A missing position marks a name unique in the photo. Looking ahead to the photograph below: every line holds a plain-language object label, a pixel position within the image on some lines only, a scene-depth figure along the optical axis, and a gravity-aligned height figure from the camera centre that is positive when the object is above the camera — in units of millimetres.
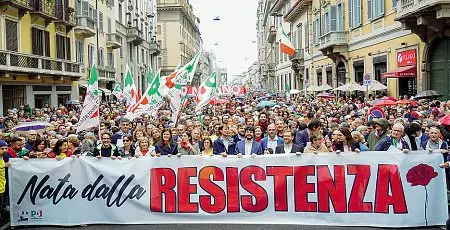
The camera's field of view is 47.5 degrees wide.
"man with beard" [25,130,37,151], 10398 -438
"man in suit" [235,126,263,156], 8995 -562
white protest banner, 7410 -1152
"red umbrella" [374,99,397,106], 15791 +261
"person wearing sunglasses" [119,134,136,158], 9614 -619
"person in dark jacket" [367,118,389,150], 9344 -380
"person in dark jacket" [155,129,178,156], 9234 -559
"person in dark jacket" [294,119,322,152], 9094 -396
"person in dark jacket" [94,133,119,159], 8984 -595
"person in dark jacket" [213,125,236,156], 9422 -556
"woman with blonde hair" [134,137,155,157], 9138 -582
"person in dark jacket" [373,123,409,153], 8305 -503
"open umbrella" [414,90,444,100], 17438 +559
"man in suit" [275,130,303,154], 8624 -546
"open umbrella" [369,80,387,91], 22822 +1153
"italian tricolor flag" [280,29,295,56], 29059 +3965
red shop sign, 21442 +2289
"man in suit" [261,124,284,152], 9383 -500
